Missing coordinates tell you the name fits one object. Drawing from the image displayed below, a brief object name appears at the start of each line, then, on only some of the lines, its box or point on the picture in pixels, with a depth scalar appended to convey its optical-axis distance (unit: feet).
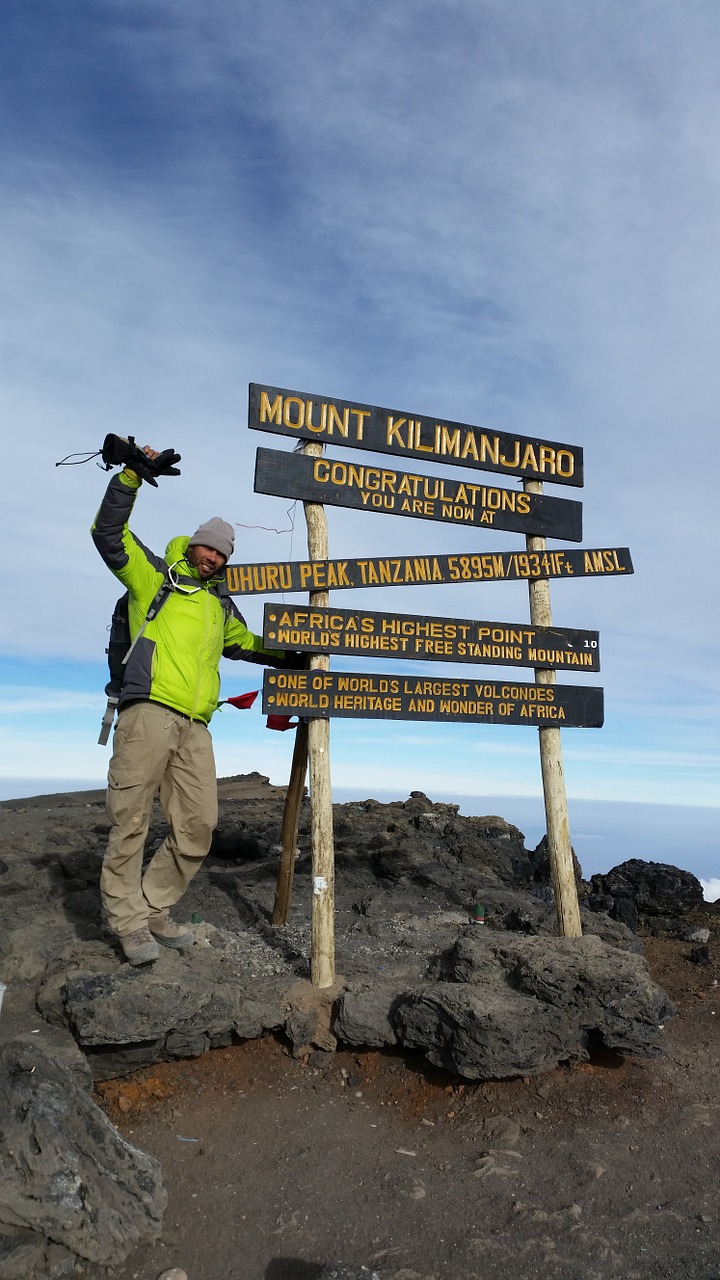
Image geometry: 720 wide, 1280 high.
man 19.49
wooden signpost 22.34
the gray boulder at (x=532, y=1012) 18.97
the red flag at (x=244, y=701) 23.06
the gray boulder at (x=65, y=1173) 13.08
